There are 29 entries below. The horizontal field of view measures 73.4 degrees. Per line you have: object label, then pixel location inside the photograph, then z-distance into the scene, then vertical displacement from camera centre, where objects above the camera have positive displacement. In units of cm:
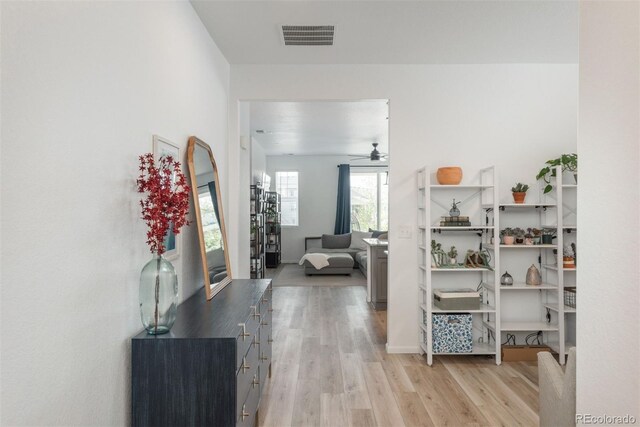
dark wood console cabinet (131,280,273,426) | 179 -69
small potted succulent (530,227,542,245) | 396 -19
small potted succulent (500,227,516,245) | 391 -19
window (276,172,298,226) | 1100 +51
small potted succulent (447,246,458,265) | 402 -38
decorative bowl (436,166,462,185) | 390 +37
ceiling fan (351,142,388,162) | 826 +119
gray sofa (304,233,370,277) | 870 -81
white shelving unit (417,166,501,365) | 381 -26
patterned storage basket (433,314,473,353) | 381 -107
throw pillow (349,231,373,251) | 1040 -56
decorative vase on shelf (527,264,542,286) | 397 -57
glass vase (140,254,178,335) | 185 -36
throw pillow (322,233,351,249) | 1019 -62
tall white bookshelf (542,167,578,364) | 378 -49
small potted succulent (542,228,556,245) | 393 -19
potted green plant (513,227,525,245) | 394 -18
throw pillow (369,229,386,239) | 963 -41
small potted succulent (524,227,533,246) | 392 -20
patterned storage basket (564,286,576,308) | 386 -73
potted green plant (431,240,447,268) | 400 -36
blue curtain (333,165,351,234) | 1074 +27
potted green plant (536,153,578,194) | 384 +45
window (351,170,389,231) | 1096 +36
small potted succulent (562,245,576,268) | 392 -39
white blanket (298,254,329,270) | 856 -92
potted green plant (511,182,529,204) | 393 +22
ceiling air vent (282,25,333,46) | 327 +142
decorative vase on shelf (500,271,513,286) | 394 -59
